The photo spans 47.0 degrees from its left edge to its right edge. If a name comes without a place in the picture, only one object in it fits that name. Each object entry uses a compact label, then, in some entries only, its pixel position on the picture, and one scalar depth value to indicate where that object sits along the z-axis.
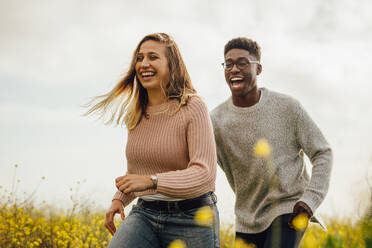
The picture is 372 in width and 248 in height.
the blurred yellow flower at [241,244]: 3.58
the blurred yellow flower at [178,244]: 2.42
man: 3.29
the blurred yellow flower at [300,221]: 3.14
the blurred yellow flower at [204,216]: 2.39
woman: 2.31
